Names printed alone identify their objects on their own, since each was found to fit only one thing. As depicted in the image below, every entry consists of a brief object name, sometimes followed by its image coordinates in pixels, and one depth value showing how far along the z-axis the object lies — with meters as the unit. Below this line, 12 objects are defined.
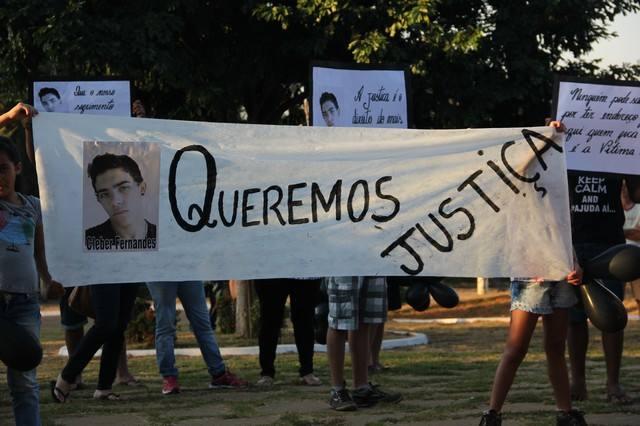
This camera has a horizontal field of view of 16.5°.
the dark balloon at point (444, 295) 16.48
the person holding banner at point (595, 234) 13.70
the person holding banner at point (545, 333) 11.69
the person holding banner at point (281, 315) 16.59
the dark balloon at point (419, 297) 16.94
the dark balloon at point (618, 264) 11.82
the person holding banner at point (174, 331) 15.80
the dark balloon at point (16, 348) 9.59
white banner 11.29
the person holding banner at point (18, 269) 10.11
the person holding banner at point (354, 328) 13.80
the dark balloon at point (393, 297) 18.79
